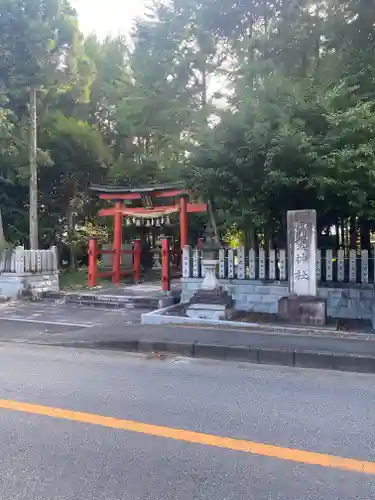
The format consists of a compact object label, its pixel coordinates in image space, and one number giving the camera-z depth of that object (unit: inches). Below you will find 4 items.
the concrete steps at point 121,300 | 458.9
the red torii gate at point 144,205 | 562.3
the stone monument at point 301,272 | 330.3
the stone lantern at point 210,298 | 360.5
